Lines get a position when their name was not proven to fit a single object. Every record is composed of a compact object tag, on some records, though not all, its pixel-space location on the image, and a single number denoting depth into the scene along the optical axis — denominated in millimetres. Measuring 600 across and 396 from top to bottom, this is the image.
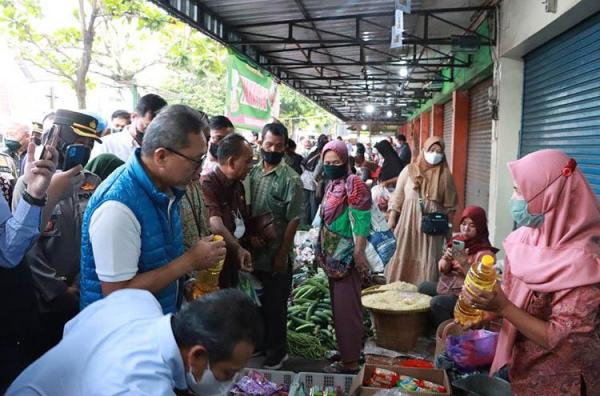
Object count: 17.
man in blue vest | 1833
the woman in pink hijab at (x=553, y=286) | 1837
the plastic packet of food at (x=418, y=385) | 2793
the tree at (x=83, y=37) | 10195
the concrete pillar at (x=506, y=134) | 6133
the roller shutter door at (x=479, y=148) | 8227
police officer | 2438
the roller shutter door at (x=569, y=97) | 4156
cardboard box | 2814
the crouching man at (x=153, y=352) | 1308
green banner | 7918
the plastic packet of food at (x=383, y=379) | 2879
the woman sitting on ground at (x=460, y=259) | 3756
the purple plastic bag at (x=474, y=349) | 3098
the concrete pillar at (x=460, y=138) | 10117
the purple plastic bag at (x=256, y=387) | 2779
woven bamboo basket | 4332
